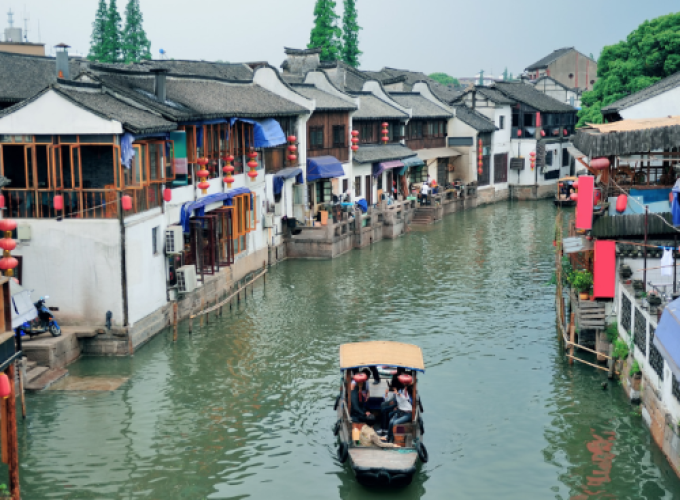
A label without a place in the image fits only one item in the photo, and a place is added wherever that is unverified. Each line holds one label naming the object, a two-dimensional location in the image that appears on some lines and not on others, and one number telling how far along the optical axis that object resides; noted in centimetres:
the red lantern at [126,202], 2628
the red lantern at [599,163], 2750
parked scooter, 2544
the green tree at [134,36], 9756
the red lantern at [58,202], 2619
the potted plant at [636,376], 2184
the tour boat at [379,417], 1769
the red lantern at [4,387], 1625
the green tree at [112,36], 9475
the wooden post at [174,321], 2898
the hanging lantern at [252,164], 3922
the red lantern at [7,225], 2459
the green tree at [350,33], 9200
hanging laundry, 2294
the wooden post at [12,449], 1650
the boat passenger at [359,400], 1950
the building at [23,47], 4625
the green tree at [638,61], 5291
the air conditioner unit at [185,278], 3038
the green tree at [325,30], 9006
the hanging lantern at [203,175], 3328
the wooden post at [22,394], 2184
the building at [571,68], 11212
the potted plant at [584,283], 2602
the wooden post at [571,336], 2617
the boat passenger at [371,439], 1833
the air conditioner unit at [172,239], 3000
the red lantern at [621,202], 2562
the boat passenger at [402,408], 1902
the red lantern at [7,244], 2428
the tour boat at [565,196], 6300
